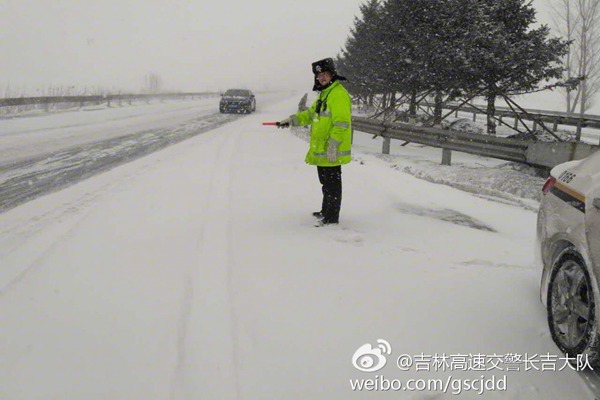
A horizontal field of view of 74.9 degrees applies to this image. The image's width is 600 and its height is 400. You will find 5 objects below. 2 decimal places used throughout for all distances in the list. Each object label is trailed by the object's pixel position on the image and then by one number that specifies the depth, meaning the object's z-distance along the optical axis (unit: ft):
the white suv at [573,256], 7.46
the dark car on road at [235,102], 81.76
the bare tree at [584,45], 94.43
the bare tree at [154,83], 203.47
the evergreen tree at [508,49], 42.96
